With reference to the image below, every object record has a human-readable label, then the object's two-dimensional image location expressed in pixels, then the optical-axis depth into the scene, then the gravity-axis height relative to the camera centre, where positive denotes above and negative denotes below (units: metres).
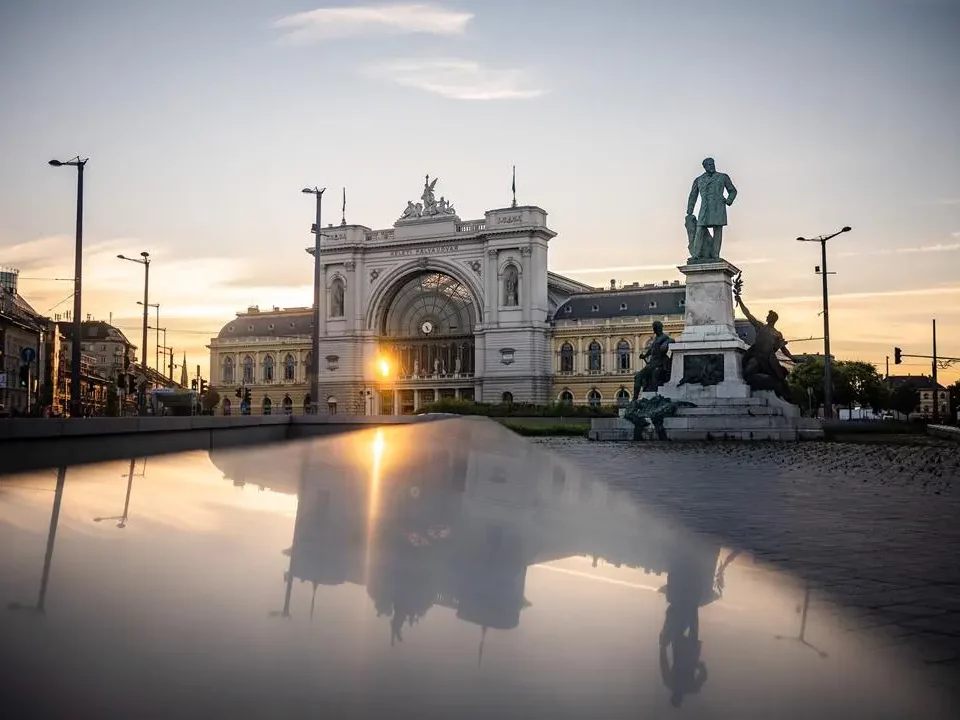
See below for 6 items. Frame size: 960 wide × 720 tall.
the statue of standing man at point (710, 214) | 29.92 +6.01
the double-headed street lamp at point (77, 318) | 23.53 +1.99
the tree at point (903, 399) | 124.06 +1.22
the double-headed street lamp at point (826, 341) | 40.97 +2.88
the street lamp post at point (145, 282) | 41.67 +5.25
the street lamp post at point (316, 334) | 34.53 +2.43
